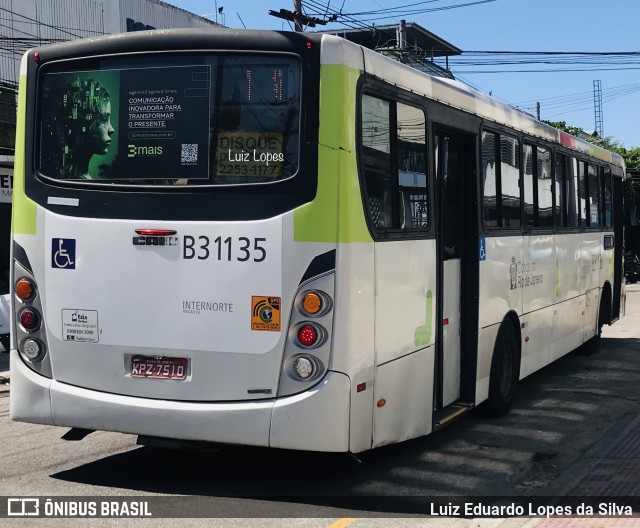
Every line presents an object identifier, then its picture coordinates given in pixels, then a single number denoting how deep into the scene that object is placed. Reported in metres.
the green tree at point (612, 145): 55.56
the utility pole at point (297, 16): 21.52
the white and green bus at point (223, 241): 6.05
